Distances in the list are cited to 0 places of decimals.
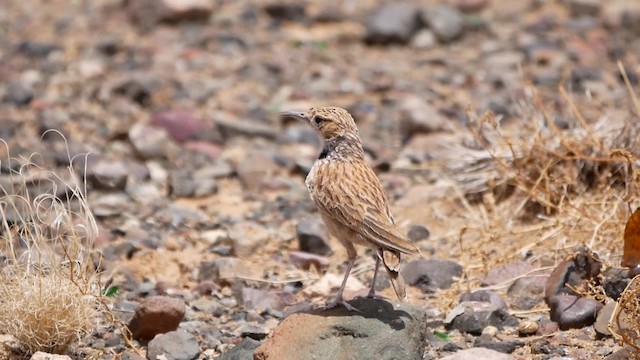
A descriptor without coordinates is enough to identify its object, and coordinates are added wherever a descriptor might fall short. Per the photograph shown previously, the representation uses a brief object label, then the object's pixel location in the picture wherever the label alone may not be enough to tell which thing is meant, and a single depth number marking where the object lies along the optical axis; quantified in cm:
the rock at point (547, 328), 1156
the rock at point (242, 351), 1090
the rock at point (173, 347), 1130
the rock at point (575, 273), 1215
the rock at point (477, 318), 1180
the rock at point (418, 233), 1523
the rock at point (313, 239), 1492
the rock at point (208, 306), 1269
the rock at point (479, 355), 1040
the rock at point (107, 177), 1694
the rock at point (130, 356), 1120
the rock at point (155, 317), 1168
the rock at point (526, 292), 1245
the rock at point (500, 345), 1116
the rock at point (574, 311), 1152
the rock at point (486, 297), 1227
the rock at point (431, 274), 1328
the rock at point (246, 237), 1490
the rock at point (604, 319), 1113
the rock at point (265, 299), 1281
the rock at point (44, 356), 1042
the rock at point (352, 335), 1030
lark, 1048
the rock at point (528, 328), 1156
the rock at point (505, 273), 1304
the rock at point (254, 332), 1182
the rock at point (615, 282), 1166
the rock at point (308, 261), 1427
